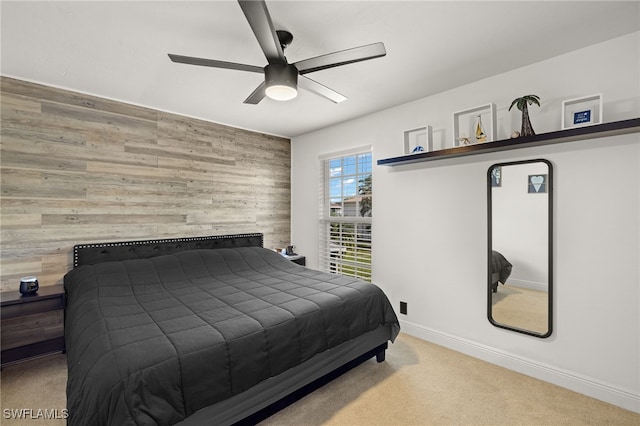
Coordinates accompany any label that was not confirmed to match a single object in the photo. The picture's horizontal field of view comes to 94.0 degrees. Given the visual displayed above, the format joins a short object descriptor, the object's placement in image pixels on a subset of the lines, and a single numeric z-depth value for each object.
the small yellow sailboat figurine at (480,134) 2.67
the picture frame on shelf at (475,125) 2.64
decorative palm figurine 2.35
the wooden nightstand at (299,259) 4.42
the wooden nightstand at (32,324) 2.43
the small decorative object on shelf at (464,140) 2.77
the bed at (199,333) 1.39
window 3.92
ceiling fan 1.64
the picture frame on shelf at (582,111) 2.16
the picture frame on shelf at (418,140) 3.07
